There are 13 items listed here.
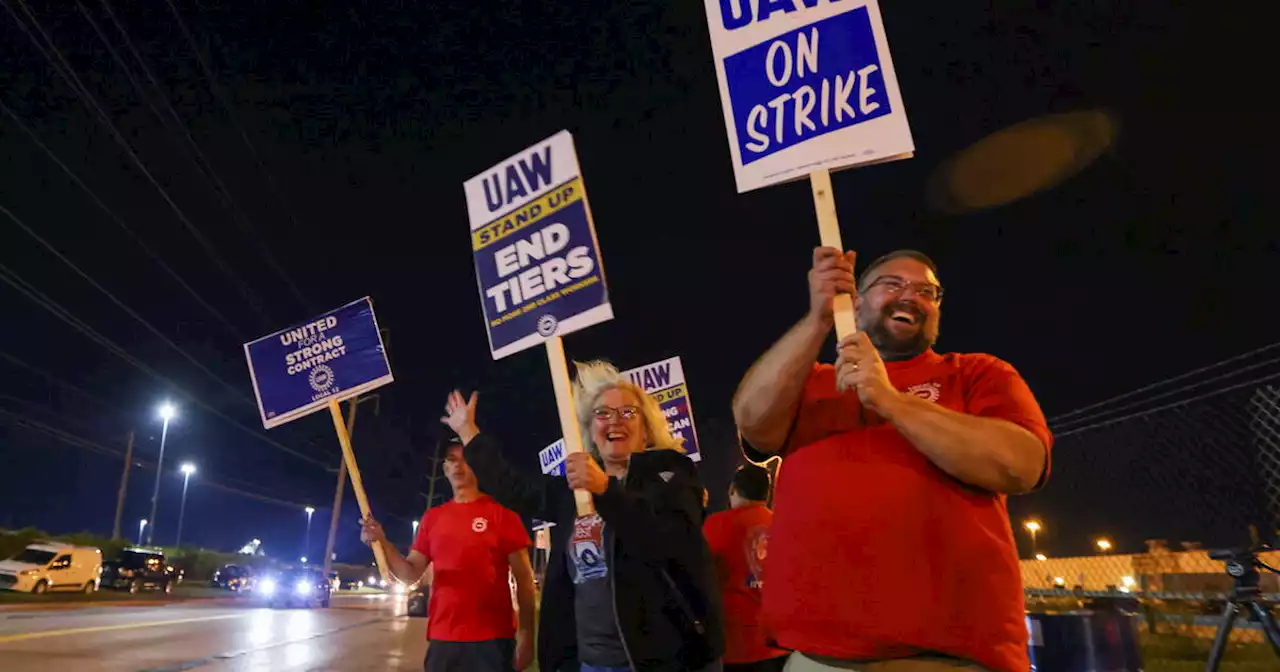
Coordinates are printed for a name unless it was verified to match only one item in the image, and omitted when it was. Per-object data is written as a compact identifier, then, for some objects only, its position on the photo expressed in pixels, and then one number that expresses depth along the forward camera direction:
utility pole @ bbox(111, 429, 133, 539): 40.54
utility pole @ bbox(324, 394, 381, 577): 33.71
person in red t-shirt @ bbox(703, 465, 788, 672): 4.92
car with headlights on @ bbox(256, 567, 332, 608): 32.78
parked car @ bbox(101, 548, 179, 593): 30.88
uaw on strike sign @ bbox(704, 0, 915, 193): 2.88
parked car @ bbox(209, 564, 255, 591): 39.03
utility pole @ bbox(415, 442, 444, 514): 57.00
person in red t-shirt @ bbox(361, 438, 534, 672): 4.86
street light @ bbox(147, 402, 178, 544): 40.97
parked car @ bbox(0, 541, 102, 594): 23.80
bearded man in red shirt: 2.08
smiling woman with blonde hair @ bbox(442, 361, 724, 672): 3.45
